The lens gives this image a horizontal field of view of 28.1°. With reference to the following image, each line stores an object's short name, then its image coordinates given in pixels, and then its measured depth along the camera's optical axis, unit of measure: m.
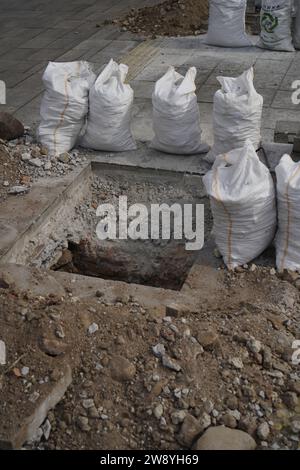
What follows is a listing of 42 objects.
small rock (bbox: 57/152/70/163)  6.34
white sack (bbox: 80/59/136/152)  6.18
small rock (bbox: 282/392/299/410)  3.63
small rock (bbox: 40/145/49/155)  6.44
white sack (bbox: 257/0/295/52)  9.13
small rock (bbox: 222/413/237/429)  3.47
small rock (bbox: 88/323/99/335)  3.94
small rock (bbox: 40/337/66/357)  3.80
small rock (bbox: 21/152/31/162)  6.31
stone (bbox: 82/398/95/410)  3.56
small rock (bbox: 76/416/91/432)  3.47
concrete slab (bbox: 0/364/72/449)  3.41
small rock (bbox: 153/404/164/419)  3.50
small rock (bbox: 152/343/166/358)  3.78
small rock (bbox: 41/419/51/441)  3.51
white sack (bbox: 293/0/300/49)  9.37
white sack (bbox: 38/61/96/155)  6.26
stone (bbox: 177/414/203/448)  3.41
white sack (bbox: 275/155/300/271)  4.61
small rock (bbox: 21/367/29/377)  3.70
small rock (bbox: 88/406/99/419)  3.52
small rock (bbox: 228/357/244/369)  3.78
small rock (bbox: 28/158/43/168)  6.26
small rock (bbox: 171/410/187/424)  3.48
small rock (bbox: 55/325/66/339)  3.88
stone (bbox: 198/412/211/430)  3.46
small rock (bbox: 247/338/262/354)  3.89
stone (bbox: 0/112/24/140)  6.63
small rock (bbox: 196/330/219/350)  3.87
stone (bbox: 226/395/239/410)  3.57
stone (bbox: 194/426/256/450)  3.34
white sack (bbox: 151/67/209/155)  6.02
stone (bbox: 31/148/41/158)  6.39
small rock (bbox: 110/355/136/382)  3.68
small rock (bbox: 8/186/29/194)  5.86
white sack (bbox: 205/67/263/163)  5.67
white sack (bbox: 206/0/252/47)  9.45
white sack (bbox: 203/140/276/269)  4.67
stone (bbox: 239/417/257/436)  3.46
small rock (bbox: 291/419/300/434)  3.47
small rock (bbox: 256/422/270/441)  3.44
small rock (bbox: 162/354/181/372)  3.70
